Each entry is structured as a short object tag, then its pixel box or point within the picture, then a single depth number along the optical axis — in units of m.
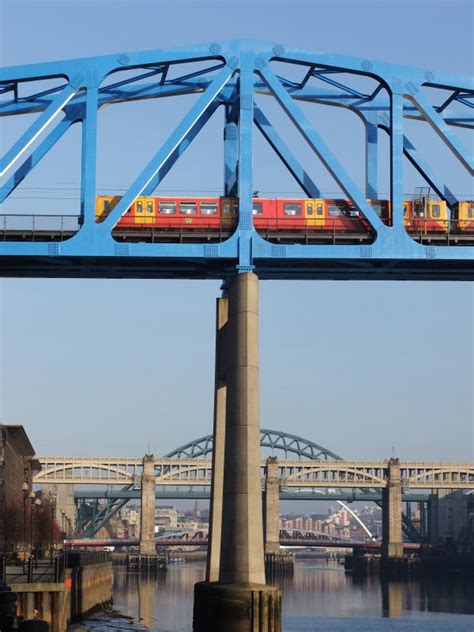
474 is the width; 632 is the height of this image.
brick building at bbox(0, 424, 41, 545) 122.69
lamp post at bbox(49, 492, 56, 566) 140.38
